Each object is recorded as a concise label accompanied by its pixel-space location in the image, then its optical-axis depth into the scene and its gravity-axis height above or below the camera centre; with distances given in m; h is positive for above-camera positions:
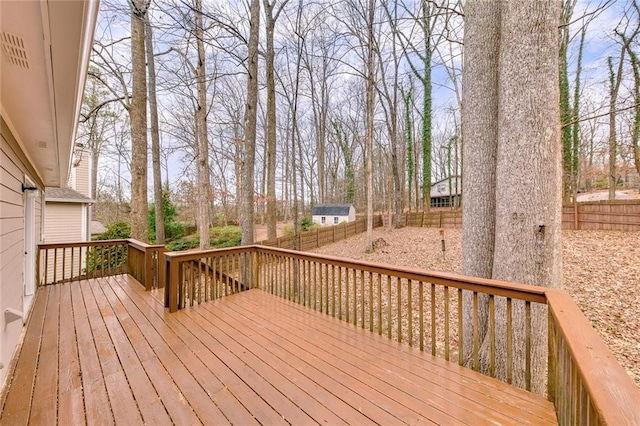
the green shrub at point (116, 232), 11.30 -0.81
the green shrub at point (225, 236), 13.90 -1.32
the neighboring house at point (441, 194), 28.08 +1.99
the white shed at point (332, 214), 21.44 -0.12
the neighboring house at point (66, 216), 8.63 -0.10
